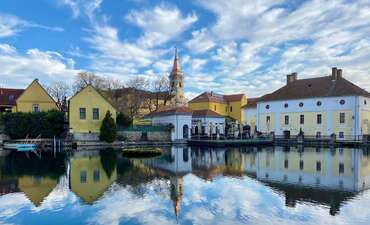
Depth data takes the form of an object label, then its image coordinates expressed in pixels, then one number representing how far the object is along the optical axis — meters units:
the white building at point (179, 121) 43.62
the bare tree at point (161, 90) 65.75
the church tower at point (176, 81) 63.25
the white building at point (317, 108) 43.62
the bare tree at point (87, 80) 59.91
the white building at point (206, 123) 48.06
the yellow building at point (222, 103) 66.50
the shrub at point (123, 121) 43.53
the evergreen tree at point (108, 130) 38.75
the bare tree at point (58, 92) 61.28
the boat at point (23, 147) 34.56
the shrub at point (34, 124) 38.72
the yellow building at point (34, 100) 43.53
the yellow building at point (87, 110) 39.47
